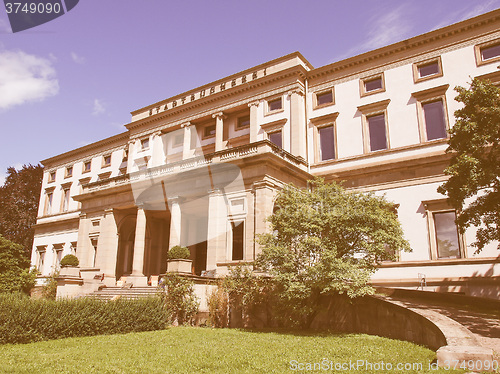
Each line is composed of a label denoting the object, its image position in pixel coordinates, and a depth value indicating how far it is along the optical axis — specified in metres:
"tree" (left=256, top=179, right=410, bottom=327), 14.56
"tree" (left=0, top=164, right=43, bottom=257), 47.25
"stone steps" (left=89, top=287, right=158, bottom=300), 21.44
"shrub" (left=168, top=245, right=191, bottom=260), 19.59
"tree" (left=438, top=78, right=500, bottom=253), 14.32
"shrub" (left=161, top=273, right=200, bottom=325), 18.12
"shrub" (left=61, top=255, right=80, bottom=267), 25.62
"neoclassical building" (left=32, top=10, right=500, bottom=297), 22.75
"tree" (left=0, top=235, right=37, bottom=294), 28.77
